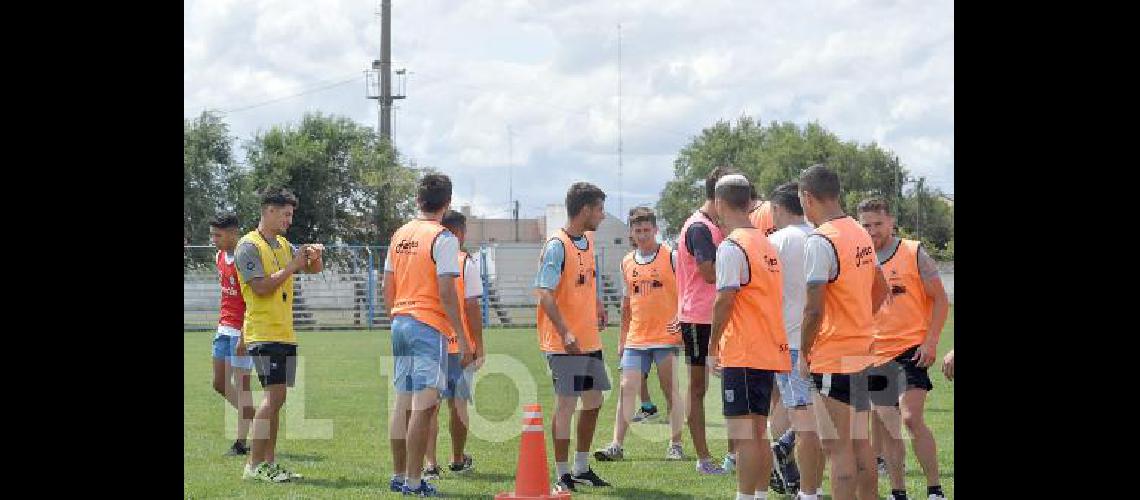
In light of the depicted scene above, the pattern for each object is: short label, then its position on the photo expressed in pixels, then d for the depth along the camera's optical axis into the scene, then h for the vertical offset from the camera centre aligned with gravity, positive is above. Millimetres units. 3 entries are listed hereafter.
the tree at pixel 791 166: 86000 +8636
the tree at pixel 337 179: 58688 +4551
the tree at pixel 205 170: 52312 +4610
